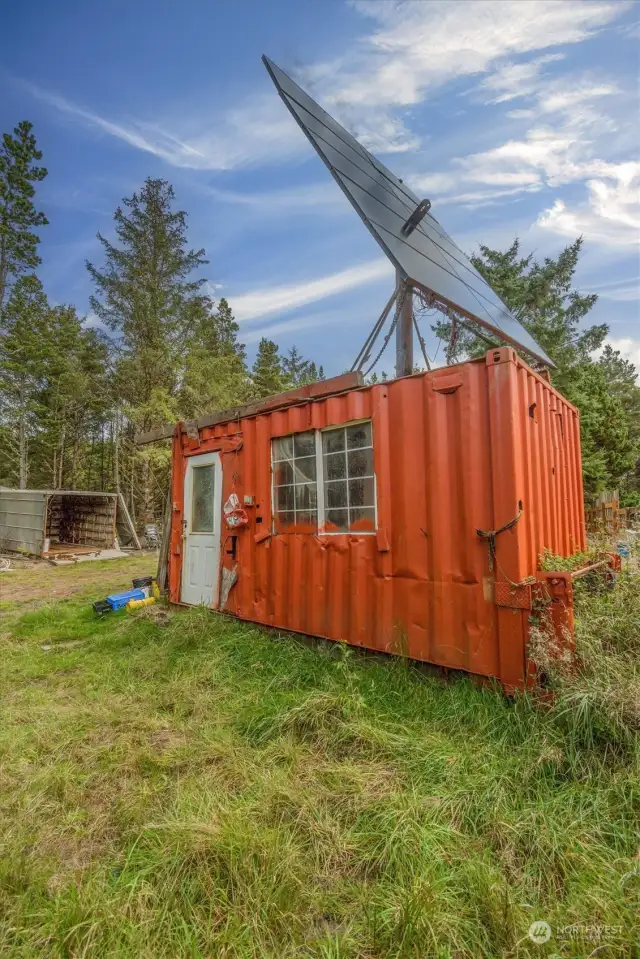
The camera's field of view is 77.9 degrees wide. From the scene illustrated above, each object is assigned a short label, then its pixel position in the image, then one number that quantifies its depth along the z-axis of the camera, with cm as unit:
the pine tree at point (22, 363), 1588
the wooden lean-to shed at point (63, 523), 1287
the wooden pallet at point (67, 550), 1265
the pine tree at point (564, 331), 1452
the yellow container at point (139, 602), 598
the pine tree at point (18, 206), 1473
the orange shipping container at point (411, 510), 290
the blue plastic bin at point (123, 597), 604
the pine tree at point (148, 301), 1569
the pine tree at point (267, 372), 2227
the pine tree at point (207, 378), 1573
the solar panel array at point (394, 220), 409
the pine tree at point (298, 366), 2953
